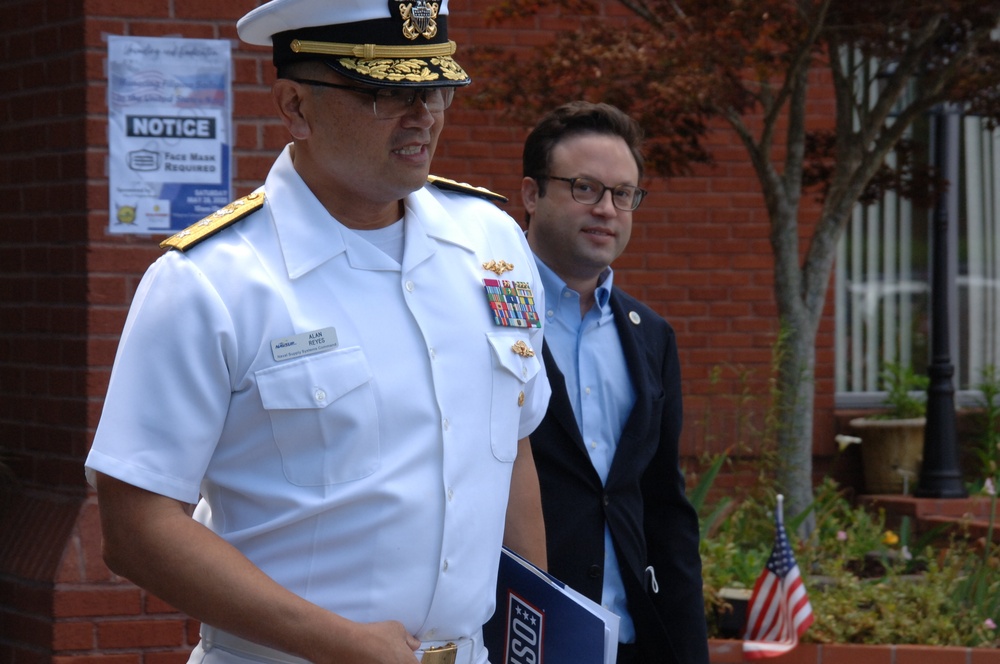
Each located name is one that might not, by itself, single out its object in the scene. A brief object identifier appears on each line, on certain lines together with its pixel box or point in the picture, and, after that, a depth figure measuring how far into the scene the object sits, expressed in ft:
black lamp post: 50.90
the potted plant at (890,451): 53.26
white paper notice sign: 25.98
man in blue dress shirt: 19.84
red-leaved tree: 37.06
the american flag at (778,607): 30.27
